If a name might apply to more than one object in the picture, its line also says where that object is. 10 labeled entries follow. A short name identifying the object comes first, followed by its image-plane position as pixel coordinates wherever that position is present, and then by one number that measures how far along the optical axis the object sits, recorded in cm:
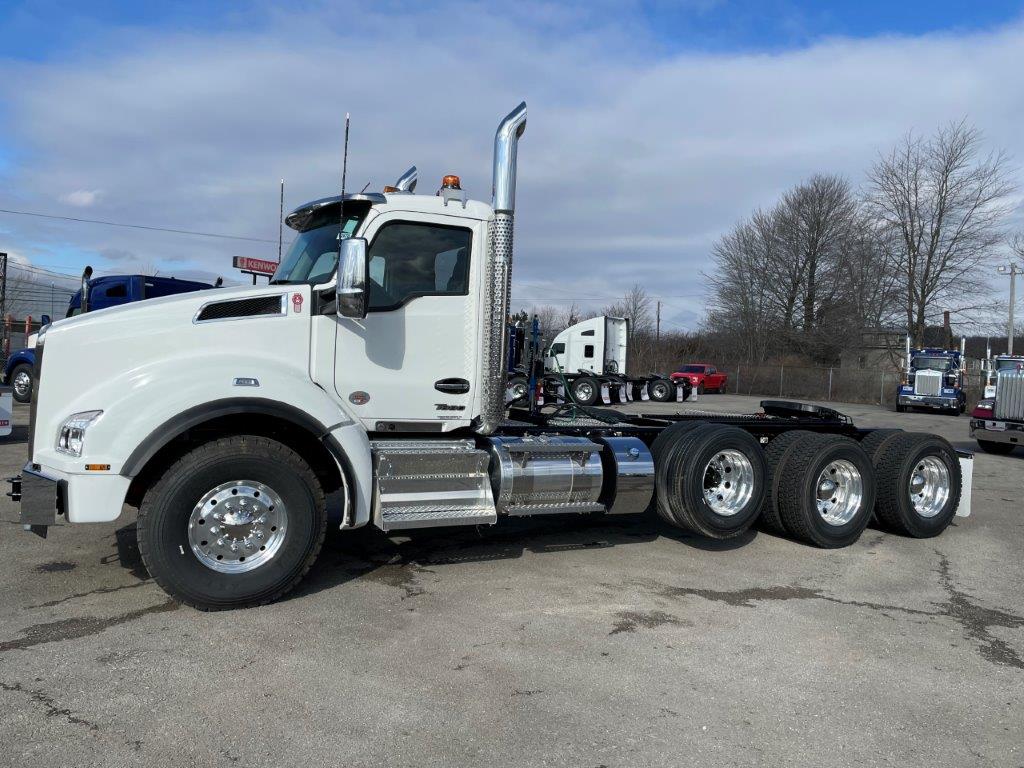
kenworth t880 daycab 482
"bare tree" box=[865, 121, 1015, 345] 4197
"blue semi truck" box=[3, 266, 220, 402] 1593
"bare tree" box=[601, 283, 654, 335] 6284
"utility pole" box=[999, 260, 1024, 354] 3591
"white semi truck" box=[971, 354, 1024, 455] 1531
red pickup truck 4366
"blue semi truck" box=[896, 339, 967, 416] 3153
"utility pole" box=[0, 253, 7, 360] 2650
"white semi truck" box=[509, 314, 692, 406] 2723
